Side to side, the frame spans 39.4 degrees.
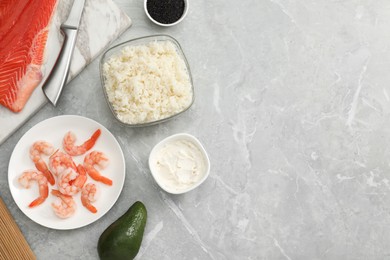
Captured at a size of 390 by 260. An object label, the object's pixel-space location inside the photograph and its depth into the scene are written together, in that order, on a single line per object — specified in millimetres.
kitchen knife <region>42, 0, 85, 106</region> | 1855
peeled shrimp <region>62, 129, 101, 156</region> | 1873
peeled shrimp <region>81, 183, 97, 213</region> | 1849
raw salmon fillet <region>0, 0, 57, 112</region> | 1863
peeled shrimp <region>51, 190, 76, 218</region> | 1827
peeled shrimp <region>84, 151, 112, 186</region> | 1871
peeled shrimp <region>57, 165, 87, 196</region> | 1821
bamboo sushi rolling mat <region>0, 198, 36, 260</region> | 1743
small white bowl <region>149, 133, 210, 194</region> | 1854
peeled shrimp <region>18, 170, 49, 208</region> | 1829
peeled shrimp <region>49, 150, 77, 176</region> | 1834
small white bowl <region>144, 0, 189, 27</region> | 1950
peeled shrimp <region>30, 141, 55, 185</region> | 1849
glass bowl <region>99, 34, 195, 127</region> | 1861
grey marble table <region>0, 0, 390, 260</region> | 1949
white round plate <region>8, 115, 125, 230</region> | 1843
